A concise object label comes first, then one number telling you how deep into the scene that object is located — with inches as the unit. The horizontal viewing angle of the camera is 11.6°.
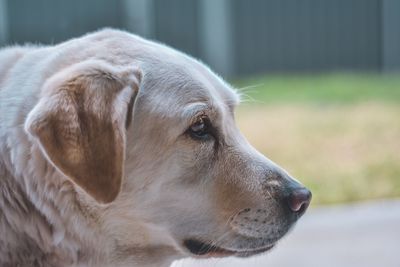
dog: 66.9
